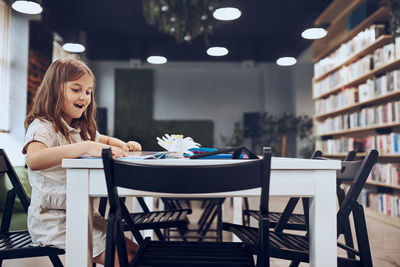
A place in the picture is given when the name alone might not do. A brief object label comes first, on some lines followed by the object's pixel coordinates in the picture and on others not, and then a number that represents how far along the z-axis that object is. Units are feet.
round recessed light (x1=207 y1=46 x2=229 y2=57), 16.02
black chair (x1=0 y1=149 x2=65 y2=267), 4.25
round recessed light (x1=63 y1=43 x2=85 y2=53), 17.72
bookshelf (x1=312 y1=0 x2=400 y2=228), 13.28
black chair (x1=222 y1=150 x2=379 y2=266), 4.17
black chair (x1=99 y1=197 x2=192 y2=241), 5.79
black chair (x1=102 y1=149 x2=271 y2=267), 3.12
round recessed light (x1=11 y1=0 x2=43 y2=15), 11.63
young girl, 4.27
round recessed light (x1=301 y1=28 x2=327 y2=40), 14.65
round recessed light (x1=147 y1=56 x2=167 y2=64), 19.78
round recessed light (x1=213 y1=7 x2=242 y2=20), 13.64
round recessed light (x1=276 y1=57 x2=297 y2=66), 19.22
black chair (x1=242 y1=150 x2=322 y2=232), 5.36
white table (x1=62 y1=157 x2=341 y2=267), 3.79
